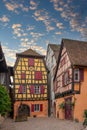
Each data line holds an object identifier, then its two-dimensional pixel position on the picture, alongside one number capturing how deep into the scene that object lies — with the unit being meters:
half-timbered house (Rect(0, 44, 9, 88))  19.44
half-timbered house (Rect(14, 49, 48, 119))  39.28
